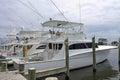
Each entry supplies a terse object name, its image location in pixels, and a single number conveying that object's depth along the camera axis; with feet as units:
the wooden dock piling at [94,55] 25.01
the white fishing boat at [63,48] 24.91
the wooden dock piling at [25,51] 27.29
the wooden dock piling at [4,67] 18.20
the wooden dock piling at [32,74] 12.18
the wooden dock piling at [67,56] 21.46
